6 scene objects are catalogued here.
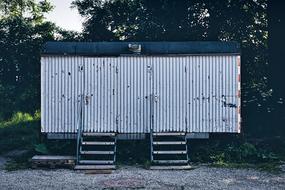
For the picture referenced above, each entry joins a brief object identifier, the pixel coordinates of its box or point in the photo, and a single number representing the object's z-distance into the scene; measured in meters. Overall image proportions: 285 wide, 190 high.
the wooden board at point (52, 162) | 13.45
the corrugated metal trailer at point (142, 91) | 14.99
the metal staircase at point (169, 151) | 13.61
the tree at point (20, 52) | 29.82
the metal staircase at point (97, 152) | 13.37
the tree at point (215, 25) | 24.61
